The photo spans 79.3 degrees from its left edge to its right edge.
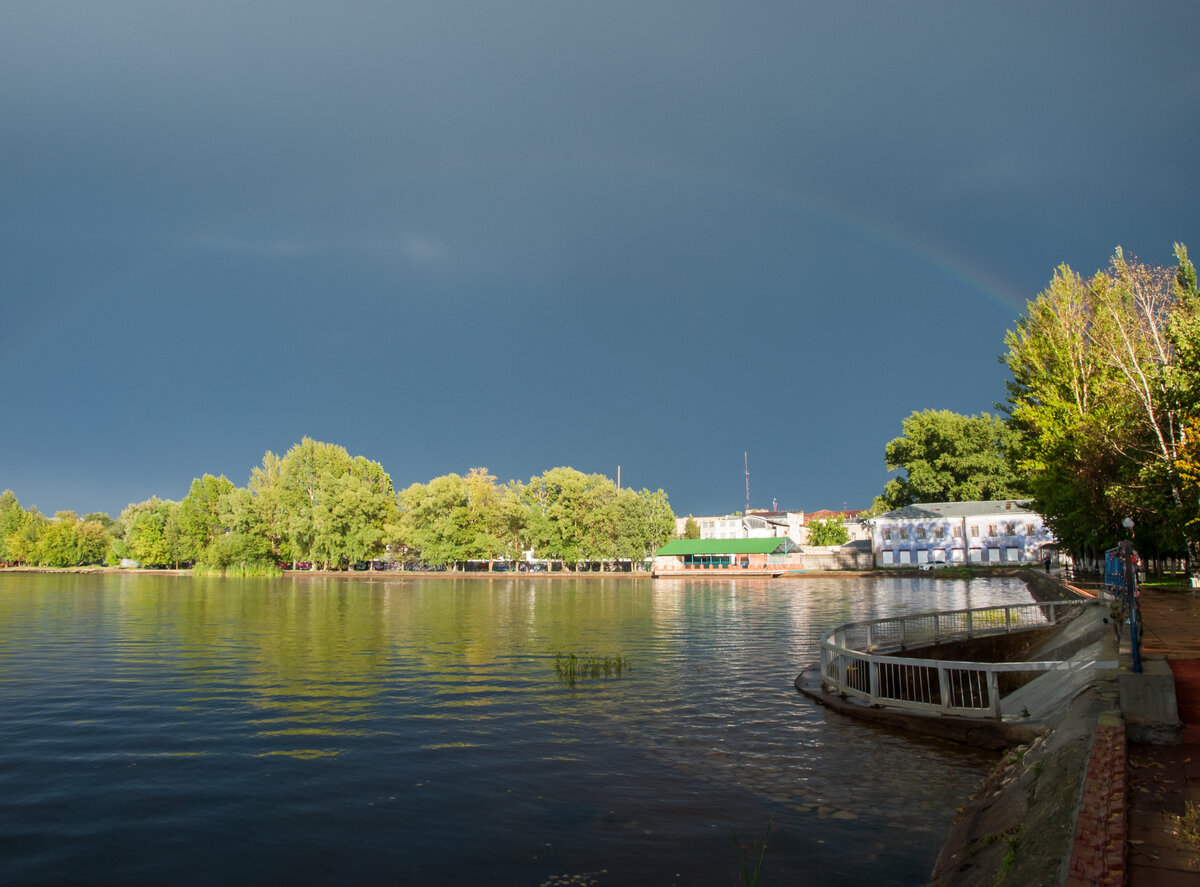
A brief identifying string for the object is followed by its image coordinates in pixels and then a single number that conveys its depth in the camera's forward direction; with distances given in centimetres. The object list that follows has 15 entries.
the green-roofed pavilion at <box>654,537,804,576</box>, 11525
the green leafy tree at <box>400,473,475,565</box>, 10606
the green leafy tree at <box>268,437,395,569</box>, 10431
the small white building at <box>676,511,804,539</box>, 14512
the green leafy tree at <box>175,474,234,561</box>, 11581
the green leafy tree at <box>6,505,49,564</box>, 14062
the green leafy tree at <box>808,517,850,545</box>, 14512
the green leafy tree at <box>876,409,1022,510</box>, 11125
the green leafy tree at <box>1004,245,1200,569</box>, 2669
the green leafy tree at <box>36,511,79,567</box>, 13650
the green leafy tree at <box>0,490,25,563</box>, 14488
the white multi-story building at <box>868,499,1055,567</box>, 10369
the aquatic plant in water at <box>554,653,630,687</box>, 2059
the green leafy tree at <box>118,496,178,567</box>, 12312
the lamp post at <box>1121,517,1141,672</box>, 878
